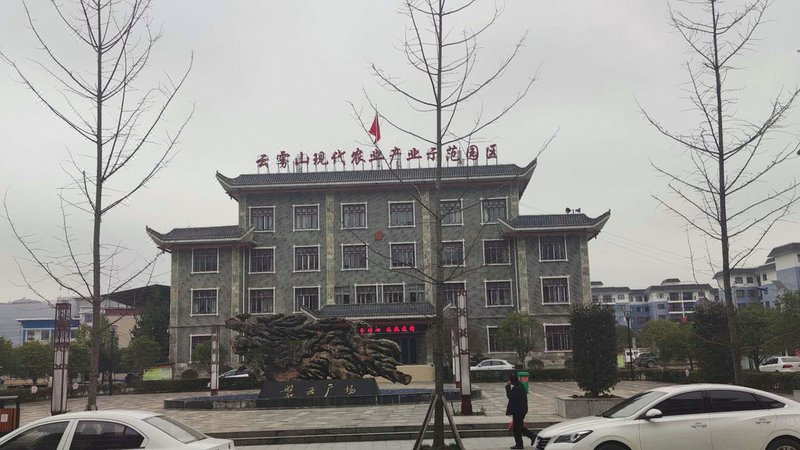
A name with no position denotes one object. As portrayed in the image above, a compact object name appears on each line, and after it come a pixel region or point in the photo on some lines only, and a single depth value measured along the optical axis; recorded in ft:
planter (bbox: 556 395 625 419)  40.52
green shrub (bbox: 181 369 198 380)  109.19
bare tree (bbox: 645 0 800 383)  30.40
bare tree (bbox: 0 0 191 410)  28.71
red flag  94.30
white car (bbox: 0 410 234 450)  19.80
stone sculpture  62.44
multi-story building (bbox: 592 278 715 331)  260.83
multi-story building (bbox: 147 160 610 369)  113.70
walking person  31.68
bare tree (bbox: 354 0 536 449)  28.14
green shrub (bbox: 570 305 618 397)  42.04
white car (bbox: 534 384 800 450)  23.43
